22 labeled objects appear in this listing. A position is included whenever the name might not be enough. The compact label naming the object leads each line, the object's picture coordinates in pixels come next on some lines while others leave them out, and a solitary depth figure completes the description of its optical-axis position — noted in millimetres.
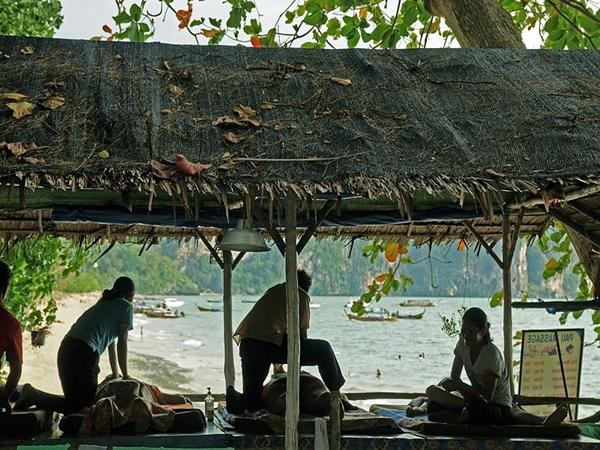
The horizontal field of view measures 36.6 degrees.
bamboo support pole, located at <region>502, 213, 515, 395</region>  6223
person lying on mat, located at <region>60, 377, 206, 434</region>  4891
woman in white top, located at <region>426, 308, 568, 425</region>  5207
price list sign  6941
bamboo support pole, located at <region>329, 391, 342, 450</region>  4754
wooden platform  4766
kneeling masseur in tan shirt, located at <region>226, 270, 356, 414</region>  5316
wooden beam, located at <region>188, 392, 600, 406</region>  6664
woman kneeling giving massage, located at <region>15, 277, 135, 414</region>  5230
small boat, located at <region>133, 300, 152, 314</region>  45056
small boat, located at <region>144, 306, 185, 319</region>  46000
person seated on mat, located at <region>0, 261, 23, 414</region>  4953
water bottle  5601
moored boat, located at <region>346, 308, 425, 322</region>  45441
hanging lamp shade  5508
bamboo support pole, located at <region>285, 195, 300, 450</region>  4477
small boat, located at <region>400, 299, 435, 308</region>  53594
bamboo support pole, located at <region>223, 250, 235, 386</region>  6809
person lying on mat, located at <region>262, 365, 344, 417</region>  5133
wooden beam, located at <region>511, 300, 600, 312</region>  6043
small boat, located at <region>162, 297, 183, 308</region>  50344
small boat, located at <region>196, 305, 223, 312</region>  50031
